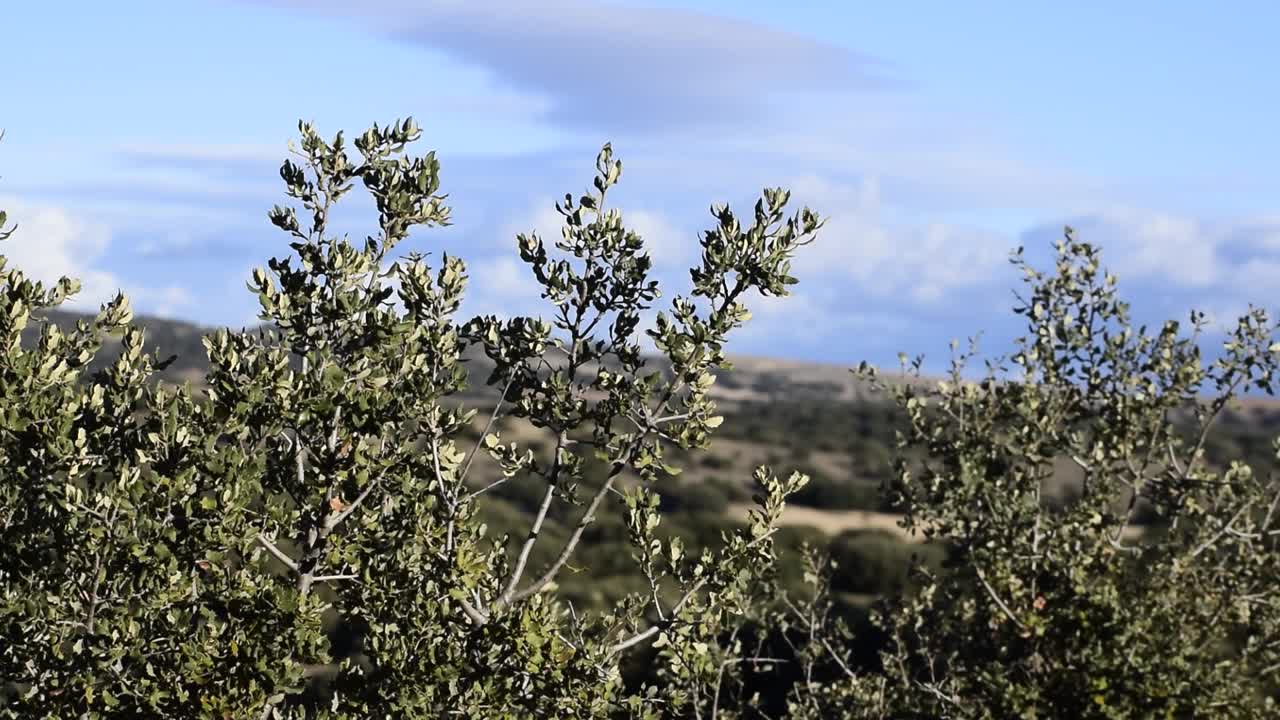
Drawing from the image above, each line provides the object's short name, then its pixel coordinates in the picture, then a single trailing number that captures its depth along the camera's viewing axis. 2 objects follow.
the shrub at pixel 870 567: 44.47
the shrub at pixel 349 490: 8.72
